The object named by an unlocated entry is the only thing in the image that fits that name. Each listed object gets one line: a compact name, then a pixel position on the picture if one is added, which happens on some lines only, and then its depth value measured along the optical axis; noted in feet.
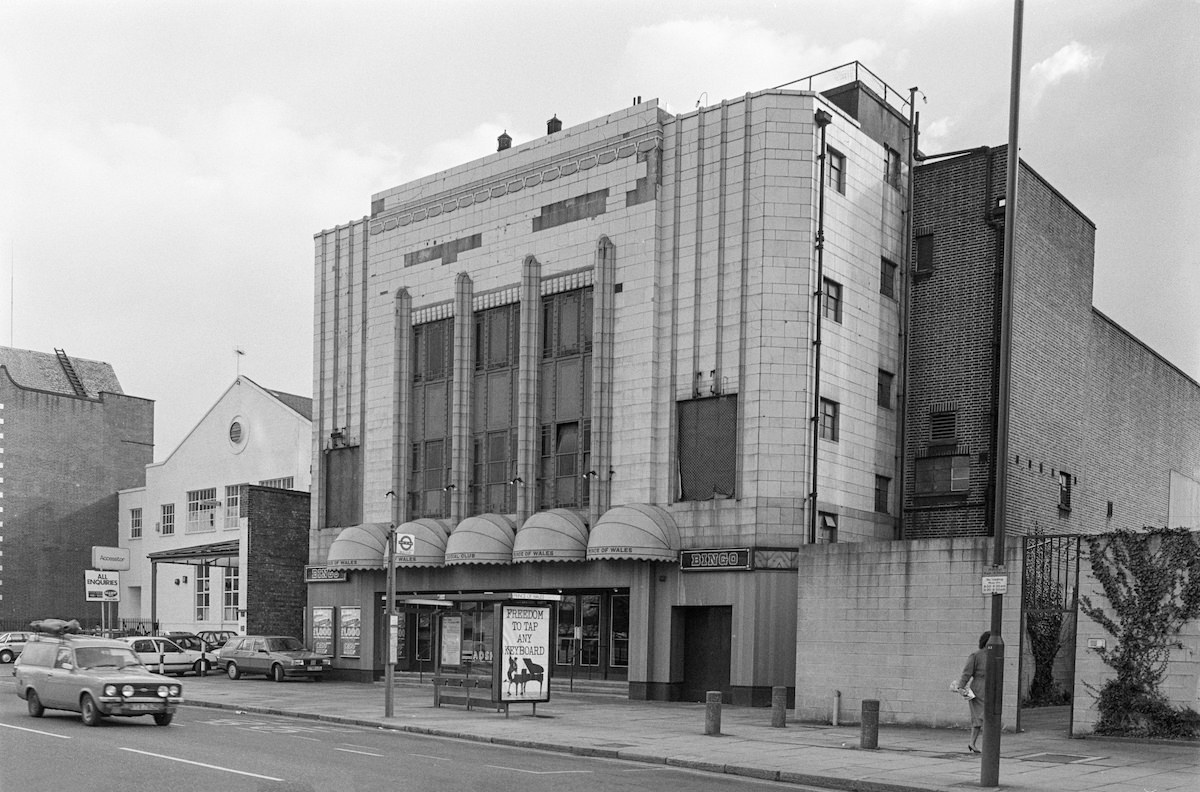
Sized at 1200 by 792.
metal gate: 78.12
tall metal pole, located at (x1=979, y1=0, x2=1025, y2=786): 53.31
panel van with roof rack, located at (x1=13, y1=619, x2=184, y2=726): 72.95
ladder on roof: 234.99
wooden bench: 89.72
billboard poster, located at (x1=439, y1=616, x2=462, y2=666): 96.37
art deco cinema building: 101.91
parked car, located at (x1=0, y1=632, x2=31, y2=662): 180.86
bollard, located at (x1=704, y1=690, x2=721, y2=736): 76.33
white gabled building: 170.71
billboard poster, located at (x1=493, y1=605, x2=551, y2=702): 87.71
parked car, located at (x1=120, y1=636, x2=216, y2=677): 134.28
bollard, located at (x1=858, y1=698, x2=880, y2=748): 68.23
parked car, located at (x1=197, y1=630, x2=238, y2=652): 149.58
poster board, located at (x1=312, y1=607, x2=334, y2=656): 135.74
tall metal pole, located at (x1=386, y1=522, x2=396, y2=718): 87.08
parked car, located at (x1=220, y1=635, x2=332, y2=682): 132.16
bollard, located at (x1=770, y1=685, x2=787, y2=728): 81.18
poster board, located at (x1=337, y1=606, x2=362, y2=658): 133.39
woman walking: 64.75
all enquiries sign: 132.16
